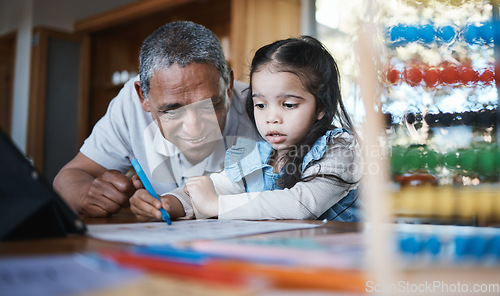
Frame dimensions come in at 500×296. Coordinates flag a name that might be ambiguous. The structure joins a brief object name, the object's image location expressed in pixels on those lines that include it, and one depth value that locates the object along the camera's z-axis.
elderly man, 1.28
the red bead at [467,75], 0.89
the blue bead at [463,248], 0.37
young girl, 0.93
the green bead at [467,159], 0.86
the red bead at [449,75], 0.91
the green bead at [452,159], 0.90
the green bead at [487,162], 0.82
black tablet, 0.52
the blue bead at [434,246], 0.38
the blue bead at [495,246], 0.37
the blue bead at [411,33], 0.90
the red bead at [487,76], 0.88
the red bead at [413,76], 0.94
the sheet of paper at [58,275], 0.29
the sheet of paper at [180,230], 0.51
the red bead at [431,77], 0.93
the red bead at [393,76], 0.92
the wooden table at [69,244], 0.43
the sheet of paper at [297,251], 0.35
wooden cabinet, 2.74
